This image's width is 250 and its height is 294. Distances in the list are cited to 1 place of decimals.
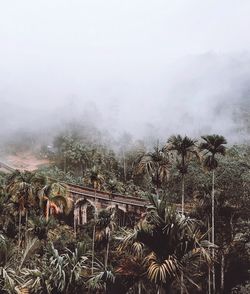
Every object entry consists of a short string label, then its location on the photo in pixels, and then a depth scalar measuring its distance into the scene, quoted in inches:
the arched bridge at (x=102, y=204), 1608.3
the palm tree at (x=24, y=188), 962.7
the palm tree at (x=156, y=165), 953.3
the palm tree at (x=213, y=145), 931.0
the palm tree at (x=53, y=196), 988.5
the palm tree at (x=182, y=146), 941.3
